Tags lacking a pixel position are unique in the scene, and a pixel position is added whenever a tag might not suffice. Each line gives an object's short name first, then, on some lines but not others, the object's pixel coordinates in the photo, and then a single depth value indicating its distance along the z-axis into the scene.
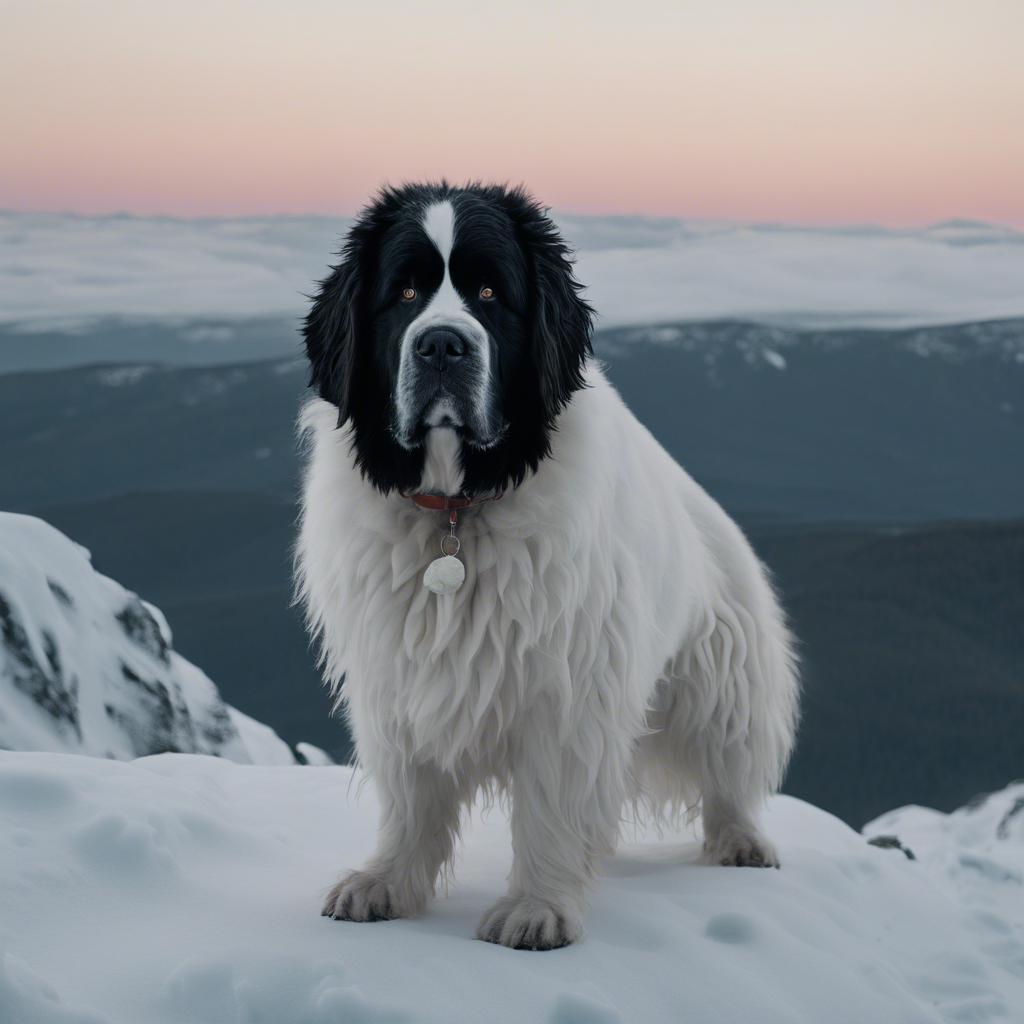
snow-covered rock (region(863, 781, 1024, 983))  3.94
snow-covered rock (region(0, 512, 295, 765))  5.04
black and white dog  2.82
